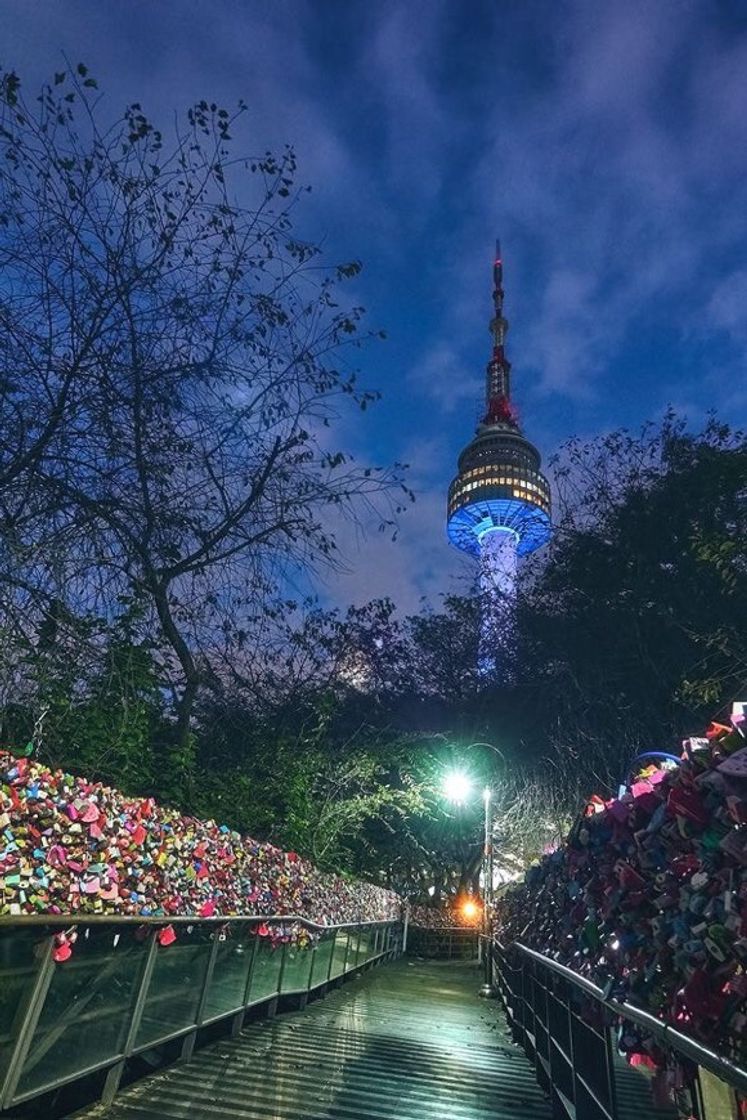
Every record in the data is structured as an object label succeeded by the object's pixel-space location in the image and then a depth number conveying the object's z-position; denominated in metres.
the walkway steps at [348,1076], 3.82
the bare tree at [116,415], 4.46
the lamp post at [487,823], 15.59
